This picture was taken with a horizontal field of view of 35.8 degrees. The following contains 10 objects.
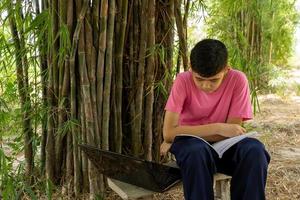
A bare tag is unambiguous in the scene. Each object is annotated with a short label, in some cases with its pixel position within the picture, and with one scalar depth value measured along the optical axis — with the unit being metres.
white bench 2.09
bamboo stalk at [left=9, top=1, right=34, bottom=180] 2.52
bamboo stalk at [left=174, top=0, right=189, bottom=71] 2.69
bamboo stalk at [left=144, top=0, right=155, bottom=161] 2.52
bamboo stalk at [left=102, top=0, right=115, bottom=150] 2.37
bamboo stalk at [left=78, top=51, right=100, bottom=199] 2.37
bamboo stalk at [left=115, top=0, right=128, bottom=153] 2.44
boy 1.94
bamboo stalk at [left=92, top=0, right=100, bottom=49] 2.35
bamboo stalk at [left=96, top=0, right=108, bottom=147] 2.33
